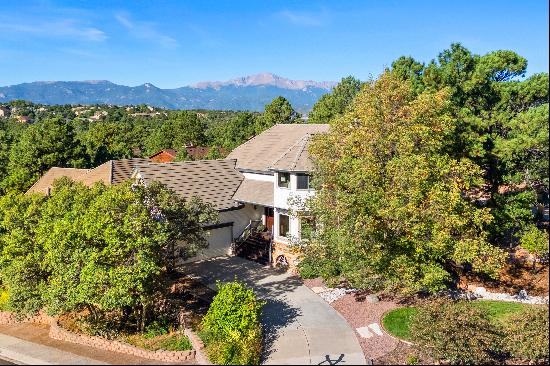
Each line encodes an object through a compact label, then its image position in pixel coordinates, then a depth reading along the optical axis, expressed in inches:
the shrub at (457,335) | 564.4
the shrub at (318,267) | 869.7
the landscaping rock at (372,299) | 835.4
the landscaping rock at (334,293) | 875.4
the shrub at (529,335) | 553.9
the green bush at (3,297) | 927.0
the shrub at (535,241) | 814.8
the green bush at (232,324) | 649.6
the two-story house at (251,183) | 1091.3
